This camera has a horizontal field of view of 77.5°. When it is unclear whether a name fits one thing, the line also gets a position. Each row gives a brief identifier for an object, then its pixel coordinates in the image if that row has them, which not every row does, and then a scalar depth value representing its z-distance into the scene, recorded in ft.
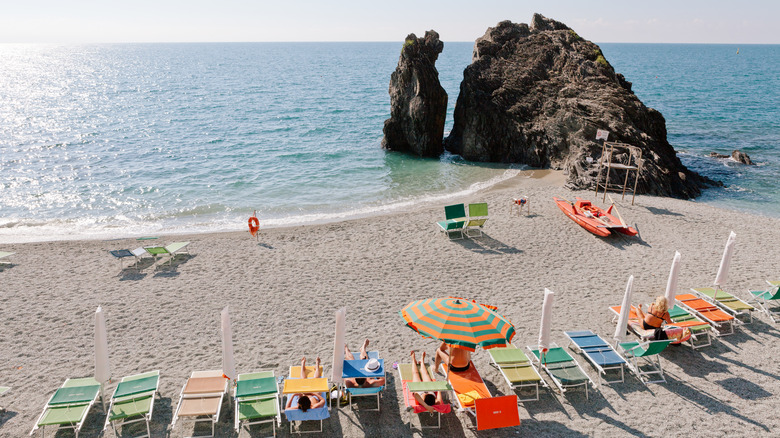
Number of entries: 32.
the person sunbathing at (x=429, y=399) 26.43
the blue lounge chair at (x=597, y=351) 31.35
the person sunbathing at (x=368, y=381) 28.66
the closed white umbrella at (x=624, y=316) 31.53
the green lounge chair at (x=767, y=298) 37.73
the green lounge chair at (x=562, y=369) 29.89
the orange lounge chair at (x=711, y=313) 36.10
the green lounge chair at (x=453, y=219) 58.08
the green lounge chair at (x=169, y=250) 52.75
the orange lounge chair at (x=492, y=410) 25.41
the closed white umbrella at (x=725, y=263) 38.45
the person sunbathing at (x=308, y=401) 26.01
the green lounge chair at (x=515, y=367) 29.63
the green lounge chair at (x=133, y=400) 26.45
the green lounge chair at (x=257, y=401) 26.32
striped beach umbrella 26.78
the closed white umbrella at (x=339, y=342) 27.32
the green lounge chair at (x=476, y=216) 58.59
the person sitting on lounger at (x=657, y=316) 33.02
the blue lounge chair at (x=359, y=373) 28.19
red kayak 57.00
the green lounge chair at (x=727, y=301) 37.78
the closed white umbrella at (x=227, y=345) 27.43
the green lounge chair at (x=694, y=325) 34.60
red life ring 60.67
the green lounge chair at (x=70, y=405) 25.93
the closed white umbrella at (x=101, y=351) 27.12
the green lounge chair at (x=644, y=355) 30.04
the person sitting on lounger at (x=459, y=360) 29.19
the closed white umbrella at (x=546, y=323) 29.66
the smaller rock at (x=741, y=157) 106.85
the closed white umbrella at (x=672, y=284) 34.99
